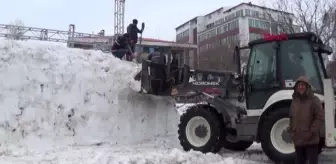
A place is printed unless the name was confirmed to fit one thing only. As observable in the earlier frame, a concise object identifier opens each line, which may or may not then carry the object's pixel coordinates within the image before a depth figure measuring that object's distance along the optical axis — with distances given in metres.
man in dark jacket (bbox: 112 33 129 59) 13.22
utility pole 34.82
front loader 7.44
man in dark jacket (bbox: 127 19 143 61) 13.52
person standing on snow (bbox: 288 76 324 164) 5.57
